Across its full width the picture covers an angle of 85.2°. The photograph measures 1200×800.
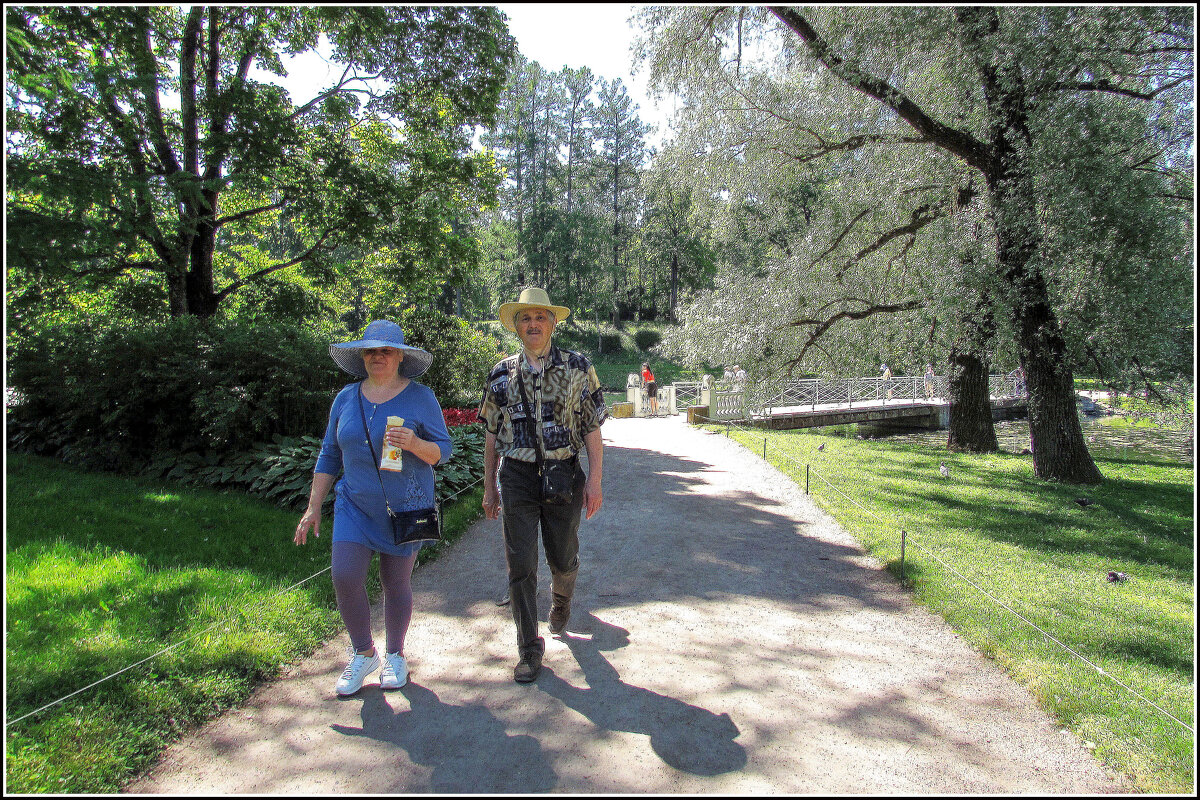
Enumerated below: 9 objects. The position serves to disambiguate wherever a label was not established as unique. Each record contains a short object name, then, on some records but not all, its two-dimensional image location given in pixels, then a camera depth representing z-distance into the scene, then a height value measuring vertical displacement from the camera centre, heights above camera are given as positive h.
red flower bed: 11.73 -0.40
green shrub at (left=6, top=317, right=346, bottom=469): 8.12 +0.10
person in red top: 24.28 +0.24
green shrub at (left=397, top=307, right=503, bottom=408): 13.82 +0.94
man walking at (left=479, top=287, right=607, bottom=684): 3.85 -0.30
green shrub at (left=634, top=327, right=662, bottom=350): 47.72 +4.01
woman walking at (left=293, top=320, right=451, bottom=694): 3.54 -0.48
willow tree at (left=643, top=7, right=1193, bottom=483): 8.61 +4.40
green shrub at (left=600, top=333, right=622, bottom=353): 47.40 +3.72
